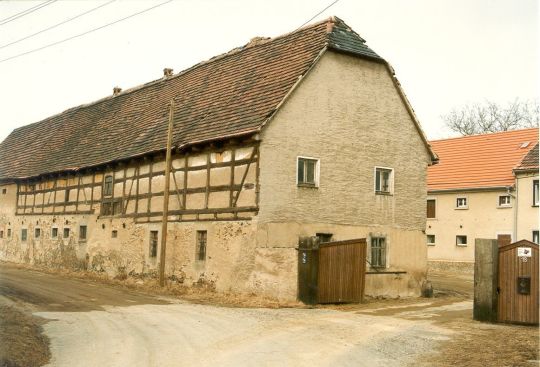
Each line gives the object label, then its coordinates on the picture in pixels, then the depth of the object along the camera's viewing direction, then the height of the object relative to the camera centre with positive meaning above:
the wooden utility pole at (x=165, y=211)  20.67 +0.77
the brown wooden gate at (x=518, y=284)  13.43 -0.86
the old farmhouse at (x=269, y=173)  18.33 +2.24
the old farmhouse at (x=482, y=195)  32.28 +2.90
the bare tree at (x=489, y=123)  51.50 +11.07
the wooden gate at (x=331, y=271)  17.03 -0.93
